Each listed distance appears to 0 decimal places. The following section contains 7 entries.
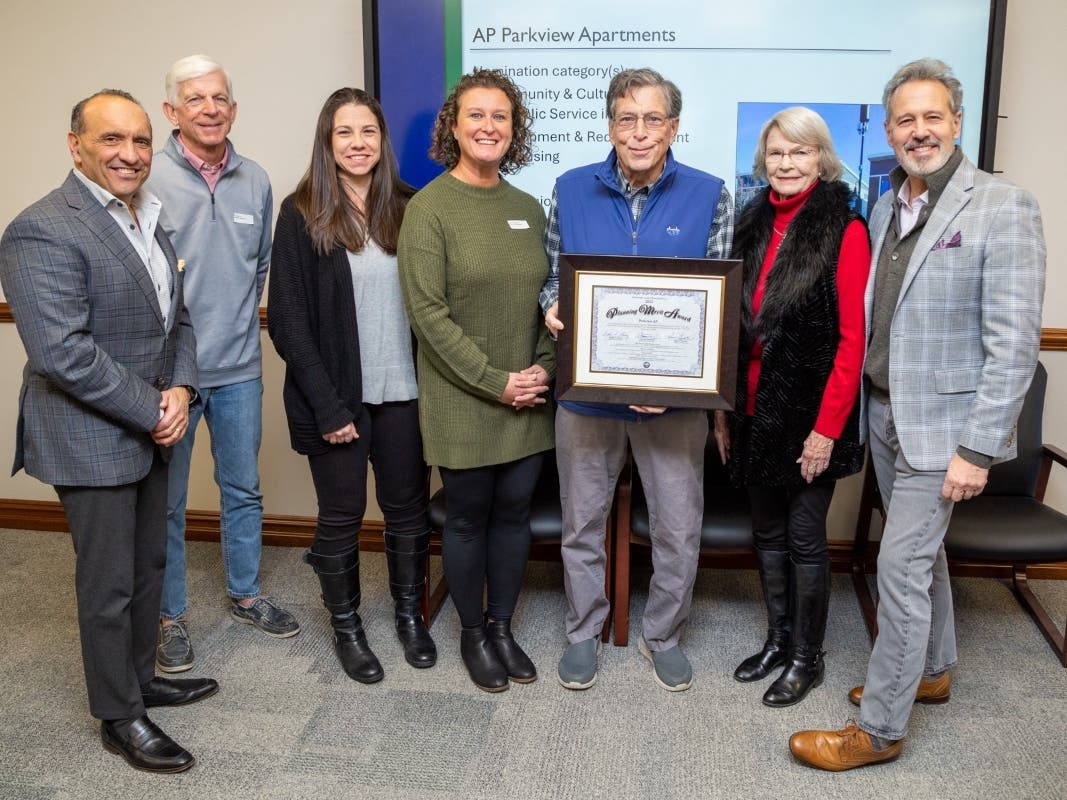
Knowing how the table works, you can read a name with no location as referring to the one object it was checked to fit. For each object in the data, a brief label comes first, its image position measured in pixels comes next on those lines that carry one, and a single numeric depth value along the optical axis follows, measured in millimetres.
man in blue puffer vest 2244
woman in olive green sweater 2266
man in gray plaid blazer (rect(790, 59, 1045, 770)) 1880
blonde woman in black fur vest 2174
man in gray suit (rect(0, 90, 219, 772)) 1929
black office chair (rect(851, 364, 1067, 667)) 2607
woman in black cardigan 2348
